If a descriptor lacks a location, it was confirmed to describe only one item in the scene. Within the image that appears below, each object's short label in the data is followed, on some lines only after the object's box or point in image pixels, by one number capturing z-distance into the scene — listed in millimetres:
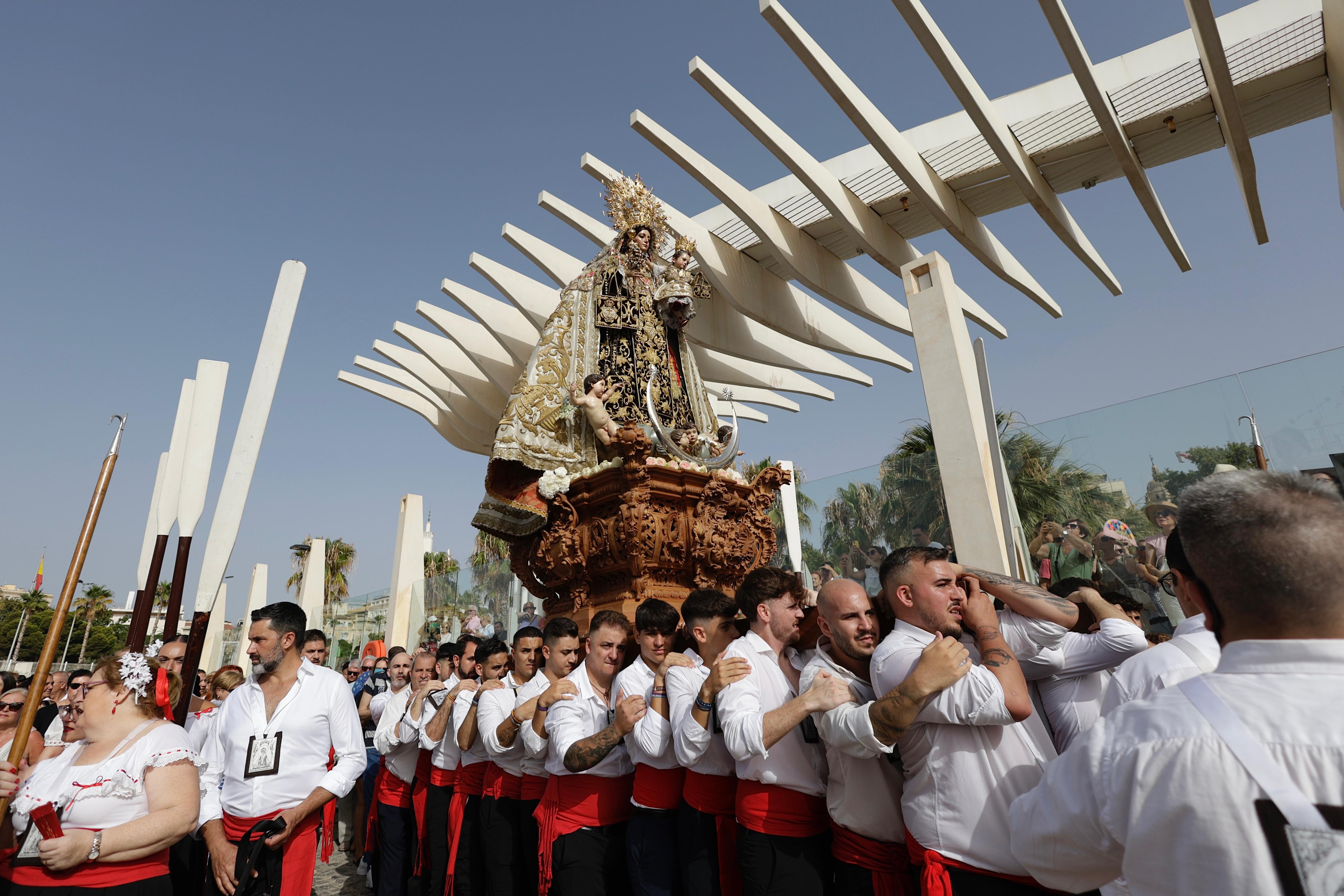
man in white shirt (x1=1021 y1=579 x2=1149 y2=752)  3027
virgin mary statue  8258
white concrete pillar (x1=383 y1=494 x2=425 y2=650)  17344
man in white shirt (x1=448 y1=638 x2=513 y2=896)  4996
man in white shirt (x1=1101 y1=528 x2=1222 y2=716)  2488
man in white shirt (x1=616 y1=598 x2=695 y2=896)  3457
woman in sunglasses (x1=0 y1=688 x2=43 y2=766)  4535
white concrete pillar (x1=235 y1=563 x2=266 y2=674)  26297
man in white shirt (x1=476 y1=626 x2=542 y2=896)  4586
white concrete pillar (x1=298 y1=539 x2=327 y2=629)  21422
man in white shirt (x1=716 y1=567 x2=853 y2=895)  2834
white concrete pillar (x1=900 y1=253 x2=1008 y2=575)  7699
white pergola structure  7234
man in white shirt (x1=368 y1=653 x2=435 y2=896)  5805
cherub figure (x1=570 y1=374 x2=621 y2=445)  7906
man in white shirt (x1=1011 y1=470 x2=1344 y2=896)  1220
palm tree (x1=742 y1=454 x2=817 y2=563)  11188
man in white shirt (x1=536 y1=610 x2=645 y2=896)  3723
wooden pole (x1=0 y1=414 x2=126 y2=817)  3125
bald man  2436
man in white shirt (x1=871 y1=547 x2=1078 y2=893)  2338
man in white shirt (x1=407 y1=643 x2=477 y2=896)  5223
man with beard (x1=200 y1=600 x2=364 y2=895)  3764
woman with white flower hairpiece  2967
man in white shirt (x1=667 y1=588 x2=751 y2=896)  3162
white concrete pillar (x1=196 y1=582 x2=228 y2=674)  22359
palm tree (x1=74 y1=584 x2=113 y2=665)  49844
